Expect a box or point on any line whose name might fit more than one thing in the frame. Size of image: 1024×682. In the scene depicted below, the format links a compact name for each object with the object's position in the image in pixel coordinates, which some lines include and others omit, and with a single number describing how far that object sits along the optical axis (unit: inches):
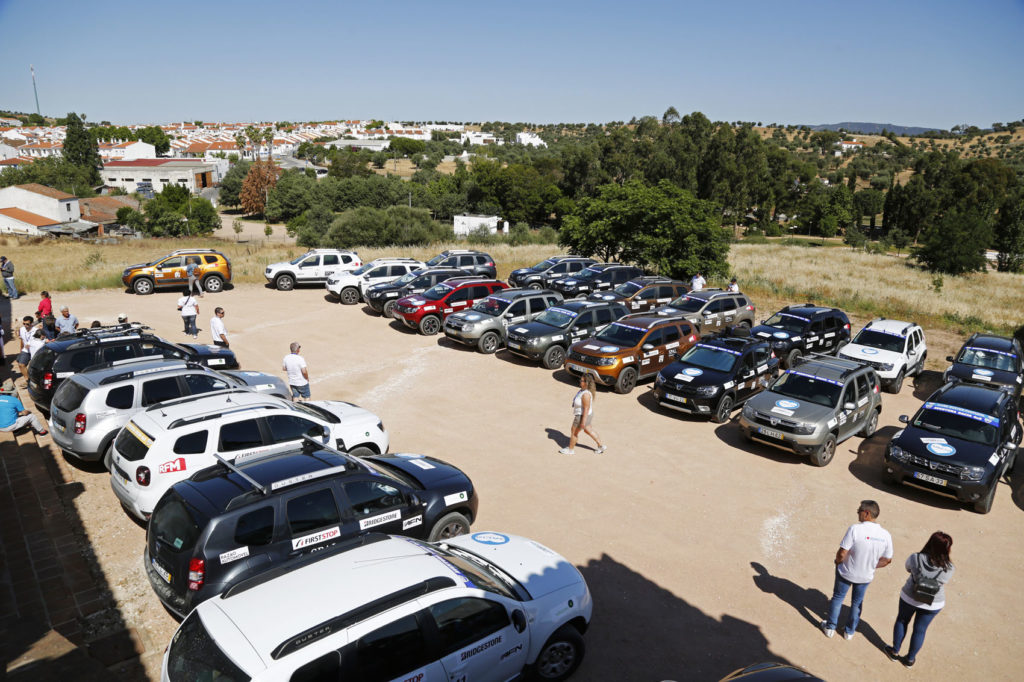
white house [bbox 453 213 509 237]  2578.7
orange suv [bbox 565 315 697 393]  582.2
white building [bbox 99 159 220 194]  4569.4
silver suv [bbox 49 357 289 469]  361.1
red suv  759.7
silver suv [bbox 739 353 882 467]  441.7
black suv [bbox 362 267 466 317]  846.5
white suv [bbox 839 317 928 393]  635.5
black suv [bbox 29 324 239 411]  444.1
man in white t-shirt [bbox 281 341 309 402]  479.2
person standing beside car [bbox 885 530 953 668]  238.1
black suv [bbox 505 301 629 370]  647.8
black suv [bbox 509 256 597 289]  979.9
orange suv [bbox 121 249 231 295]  938.7
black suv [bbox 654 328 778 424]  514.0
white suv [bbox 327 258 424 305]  924.6
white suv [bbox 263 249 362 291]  1003.9
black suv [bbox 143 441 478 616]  228.5
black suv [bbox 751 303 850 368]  680.4
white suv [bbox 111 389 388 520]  297.9
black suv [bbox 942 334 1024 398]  569.9
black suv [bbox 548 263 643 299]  920.3
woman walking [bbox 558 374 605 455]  431.2
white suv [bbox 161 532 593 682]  159.9
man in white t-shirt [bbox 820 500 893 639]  258.1
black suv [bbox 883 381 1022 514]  382.3
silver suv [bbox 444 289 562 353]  692.7
